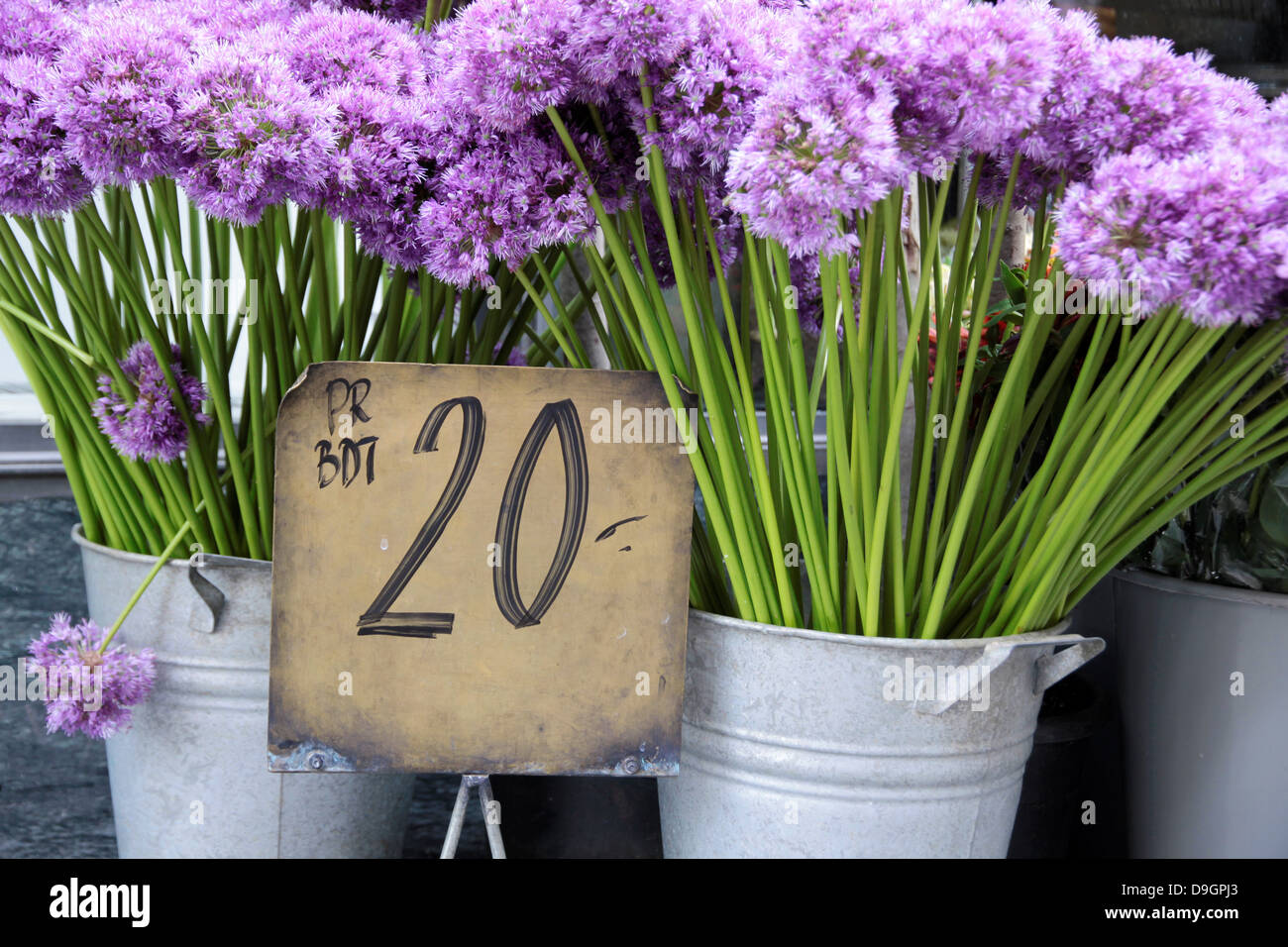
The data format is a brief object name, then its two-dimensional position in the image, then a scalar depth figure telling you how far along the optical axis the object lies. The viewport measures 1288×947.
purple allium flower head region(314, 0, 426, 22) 0.78
